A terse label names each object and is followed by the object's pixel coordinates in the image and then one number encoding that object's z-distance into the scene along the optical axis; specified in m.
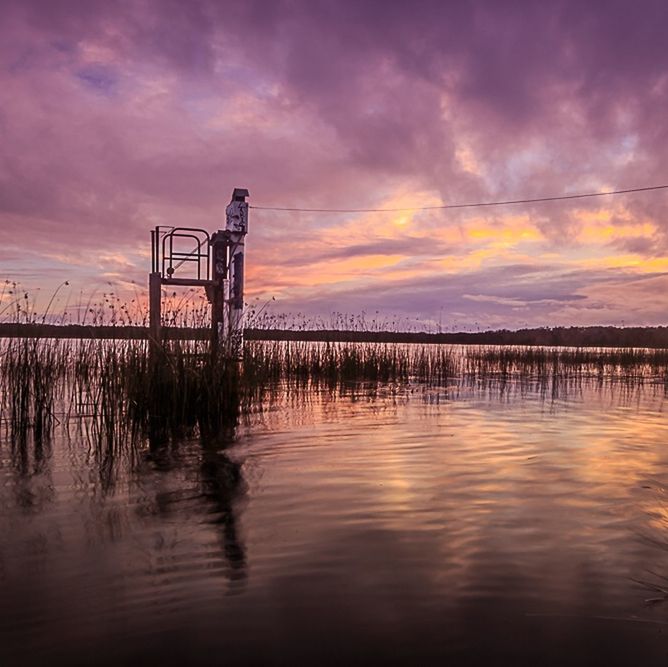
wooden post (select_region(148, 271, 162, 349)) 12.45
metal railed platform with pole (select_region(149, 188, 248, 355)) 13.14
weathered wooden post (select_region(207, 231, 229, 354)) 14.59
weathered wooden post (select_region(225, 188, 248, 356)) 15.59
